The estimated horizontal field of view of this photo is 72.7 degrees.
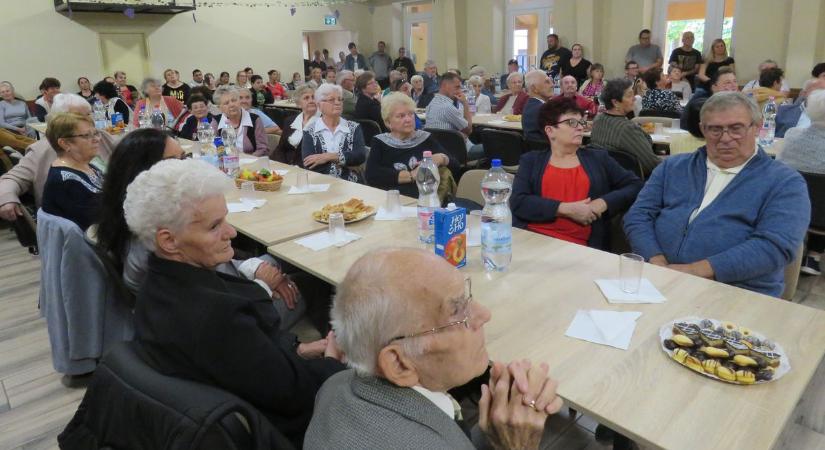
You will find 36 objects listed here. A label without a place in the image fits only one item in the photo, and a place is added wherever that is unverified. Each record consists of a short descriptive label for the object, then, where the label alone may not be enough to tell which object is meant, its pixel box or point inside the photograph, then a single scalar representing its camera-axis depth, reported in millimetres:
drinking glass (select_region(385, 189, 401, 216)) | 2669
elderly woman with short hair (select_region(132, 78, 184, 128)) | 6270
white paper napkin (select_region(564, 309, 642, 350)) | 1454
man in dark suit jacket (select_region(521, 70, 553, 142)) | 4984
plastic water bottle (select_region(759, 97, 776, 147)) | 4273
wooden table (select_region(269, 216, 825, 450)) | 1137
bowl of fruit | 3247
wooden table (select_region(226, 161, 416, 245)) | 2490
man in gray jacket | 909
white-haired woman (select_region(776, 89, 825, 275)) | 3168
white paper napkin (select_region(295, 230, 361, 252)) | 2283
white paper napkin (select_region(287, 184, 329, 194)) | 3210
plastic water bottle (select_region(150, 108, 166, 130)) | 5715
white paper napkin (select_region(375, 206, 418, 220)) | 2635
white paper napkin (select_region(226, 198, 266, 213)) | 2891
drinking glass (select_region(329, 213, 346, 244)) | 2340
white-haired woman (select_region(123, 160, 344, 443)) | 1213
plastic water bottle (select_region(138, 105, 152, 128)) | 5949
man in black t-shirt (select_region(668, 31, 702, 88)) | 9088
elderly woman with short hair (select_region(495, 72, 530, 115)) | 6608
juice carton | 1888
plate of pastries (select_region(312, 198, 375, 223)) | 2555
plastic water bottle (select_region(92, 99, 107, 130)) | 6012
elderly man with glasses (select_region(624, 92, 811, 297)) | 2014
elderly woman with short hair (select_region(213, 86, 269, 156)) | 4609
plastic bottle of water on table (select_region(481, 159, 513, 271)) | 1938
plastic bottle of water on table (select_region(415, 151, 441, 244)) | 2203
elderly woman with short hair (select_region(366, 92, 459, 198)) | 3525
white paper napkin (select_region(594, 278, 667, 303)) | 1670
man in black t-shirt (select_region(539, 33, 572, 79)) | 10586
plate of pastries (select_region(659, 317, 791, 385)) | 1252
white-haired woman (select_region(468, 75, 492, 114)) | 7355
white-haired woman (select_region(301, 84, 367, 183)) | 4020
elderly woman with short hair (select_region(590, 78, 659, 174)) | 3680
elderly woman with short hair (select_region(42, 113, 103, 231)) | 2559
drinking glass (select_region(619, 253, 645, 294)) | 1725
